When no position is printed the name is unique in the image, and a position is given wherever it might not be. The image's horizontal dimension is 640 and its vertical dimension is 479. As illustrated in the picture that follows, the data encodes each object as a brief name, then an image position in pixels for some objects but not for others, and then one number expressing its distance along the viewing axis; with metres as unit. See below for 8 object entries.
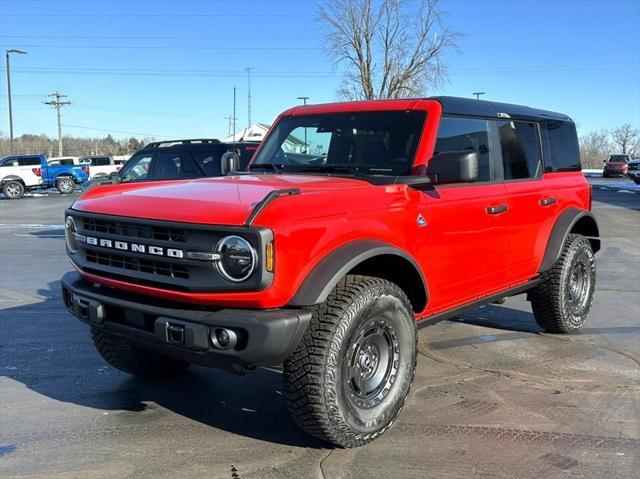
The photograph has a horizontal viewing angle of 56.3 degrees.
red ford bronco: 2.93
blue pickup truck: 27.31
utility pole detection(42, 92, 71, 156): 63.38
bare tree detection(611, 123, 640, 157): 93.38
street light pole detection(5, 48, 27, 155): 35.34
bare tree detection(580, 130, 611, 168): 88.82
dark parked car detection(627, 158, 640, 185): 29.62
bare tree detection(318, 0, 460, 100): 36.00
